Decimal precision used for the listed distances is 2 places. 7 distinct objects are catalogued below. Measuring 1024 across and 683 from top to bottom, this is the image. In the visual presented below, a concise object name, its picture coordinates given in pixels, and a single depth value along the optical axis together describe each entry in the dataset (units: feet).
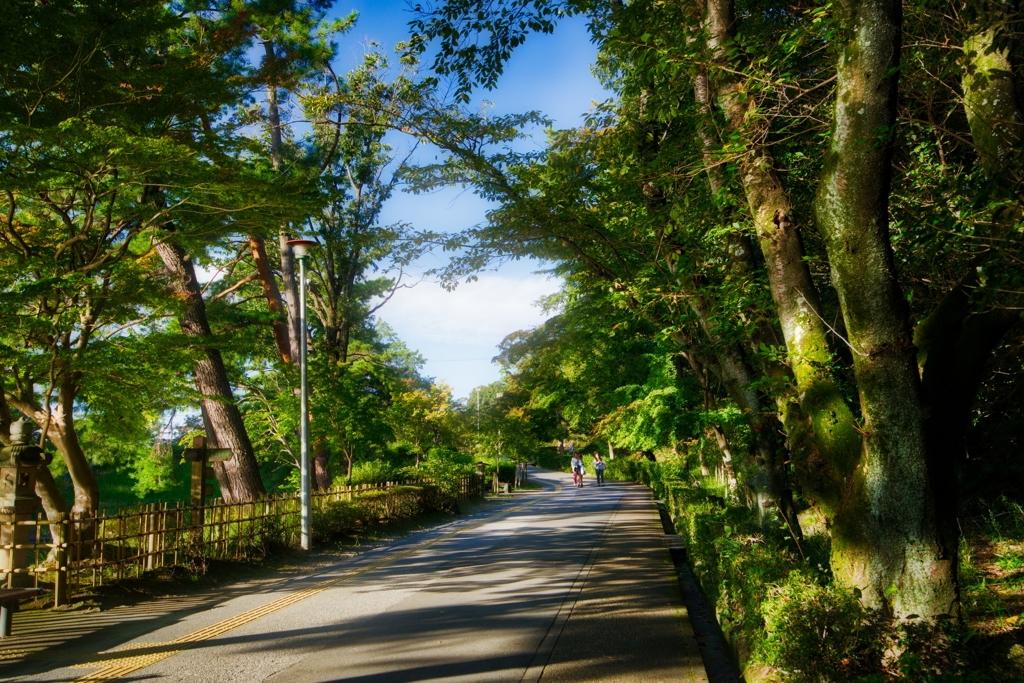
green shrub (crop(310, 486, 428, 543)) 52.39
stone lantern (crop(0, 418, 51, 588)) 28.94
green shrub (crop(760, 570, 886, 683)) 13.69
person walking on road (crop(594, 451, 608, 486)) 143.84
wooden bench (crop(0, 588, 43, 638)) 24.38
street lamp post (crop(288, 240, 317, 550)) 45.65
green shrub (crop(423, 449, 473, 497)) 86.58
